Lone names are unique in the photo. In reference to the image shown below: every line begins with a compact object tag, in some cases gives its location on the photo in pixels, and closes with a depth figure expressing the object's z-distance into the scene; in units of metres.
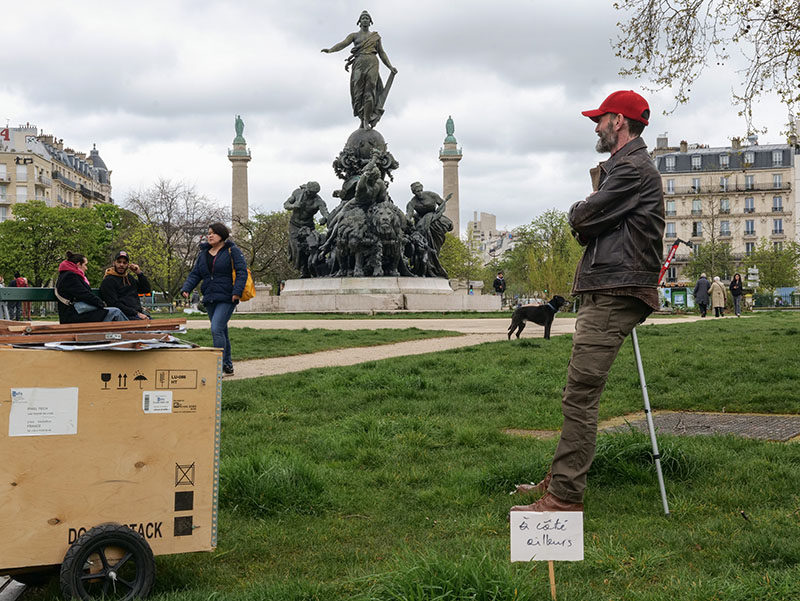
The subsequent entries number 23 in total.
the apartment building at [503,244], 189.05
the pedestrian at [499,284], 37.12
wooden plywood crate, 3.26
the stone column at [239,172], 101.16
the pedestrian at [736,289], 32.84
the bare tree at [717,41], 11.28
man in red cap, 4.23
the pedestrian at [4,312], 7.01
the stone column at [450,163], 112.62
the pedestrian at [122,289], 11.56
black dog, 15.97
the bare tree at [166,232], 58.94
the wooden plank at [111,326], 3.56
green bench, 5.87
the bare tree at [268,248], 65.75
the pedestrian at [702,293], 32.44
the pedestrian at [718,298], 32.25
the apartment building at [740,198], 99.44
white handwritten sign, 3.14
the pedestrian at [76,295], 10.04
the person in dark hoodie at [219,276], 10.11
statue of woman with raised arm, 34.09
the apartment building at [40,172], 92.38
